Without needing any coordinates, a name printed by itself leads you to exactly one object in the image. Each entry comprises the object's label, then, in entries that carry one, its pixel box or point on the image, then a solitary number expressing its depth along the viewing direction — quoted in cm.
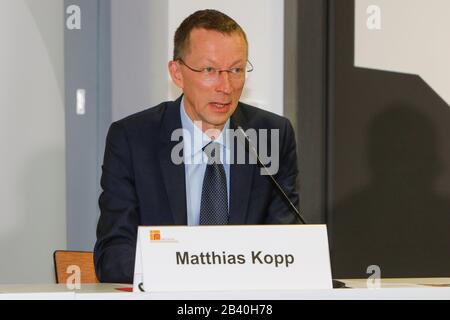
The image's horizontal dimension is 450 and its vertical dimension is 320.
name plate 356
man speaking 541
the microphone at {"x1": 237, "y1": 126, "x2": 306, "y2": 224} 438
